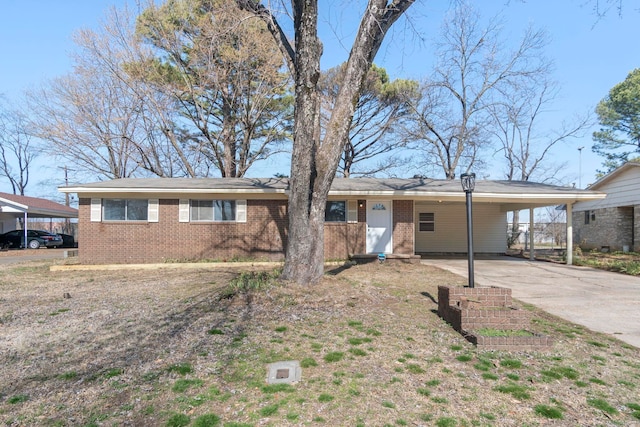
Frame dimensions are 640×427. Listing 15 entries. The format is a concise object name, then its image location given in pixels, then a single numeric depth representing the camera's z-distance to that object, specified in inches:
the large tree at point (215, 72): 650.8
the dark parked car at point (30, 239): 852.0
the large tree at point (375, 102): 813.9
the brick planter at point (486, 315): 167.2
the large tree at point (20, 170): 1291.8
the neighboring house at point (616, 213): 616.1
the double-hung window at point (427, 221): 621.9
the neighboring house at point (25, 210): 777.6
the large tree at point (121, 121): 661.9
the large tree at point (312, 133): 265.3
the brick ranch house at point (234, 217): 464.1
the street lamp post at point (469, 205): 216.1
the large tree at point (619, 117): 900.0
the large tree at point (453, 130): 831.7
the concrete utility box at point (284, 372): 134.2
